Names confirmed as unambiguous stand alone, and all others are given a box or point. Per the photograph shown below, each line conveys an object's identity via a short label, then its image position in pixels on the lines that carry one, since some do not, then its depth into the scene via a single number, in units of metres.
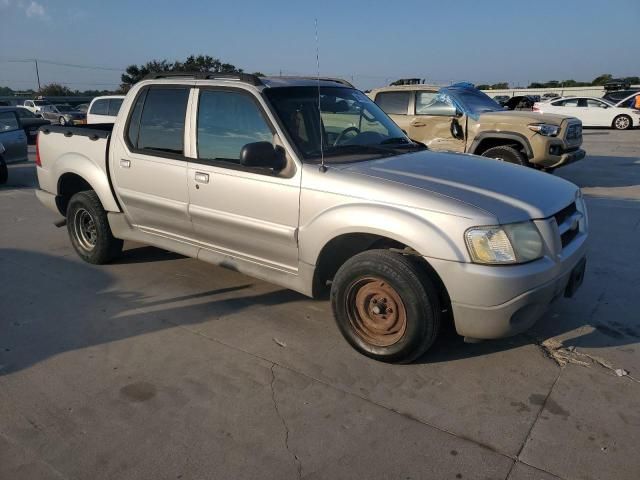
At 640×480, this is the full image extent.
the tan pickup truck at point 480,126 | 8.73
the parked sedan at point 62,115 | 26.79
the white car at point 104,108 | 15.29
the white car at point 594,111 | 22.48
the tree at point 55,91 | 58.22
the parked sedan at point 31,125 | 19.64
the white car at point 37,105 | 31.60
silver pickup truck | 3.04
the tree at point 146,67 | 30.98
